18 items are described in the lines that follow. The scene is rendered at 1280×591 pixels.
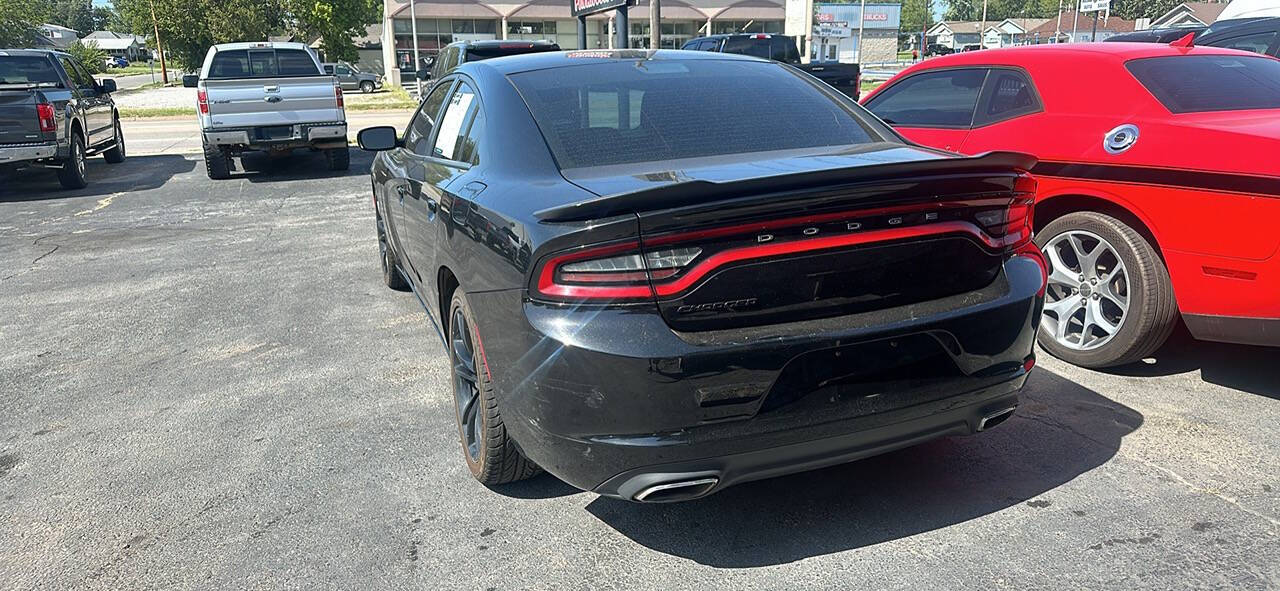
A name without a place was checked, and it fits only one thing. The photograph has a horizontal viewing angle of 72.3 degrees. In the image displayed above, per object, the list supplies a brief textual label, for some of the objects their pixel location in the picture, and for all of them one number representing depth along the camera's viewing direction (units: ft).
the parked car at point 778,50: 52.75
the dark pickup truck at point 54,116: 33.94
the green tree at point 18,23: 135.74
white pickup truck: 37.96
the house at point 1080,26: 297.24
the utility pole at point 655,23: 43.88
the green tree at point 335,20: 135.81
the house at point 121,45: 350.64
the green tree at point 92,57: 171.45
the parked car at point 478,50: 39.58
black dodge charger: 7.87
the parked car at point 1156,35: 43.39
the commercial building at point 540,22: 164.76
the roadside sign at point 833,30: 215.33
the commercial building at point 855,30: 228.84
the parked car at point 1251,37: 27.73
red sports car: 11.72
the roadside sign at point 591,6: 38.78
